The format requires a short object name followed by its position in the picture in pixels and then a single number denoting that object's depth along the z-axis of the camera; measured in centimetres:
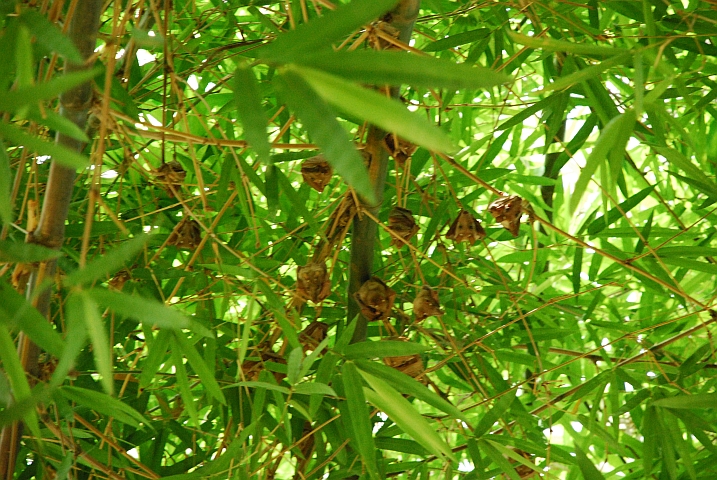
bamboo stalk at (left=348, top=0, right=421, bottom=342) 324
